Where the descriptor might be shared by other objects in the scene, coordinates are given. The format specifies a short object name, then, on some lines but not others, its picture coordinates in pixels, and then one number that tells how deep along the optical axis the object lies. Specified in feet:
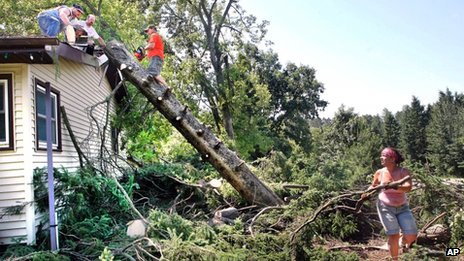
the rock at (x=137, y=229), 20.68
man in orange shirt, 29.40
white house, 19.52
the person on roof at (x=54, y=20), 27.71
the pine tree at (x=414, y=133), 170.81
